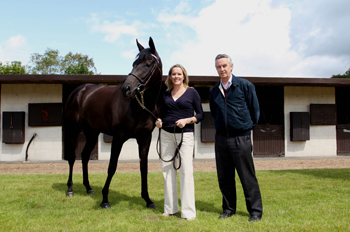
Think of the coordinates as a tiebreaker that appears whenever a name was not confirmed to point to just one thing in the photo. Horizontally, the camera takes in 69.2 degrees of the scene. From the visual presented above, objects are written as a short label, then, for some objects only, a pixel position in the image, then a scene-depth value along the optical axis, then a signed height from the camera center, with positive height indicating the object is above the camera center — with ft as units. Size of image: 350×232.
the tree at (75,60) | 145.69 +35.47
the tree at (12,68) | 99.50 +21.54
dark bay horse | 10.31 +0.53
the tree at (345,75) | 131.96 +24.06
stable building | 31.83 +0.28
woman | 9.71 -0.44
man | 9.78 -0.10
